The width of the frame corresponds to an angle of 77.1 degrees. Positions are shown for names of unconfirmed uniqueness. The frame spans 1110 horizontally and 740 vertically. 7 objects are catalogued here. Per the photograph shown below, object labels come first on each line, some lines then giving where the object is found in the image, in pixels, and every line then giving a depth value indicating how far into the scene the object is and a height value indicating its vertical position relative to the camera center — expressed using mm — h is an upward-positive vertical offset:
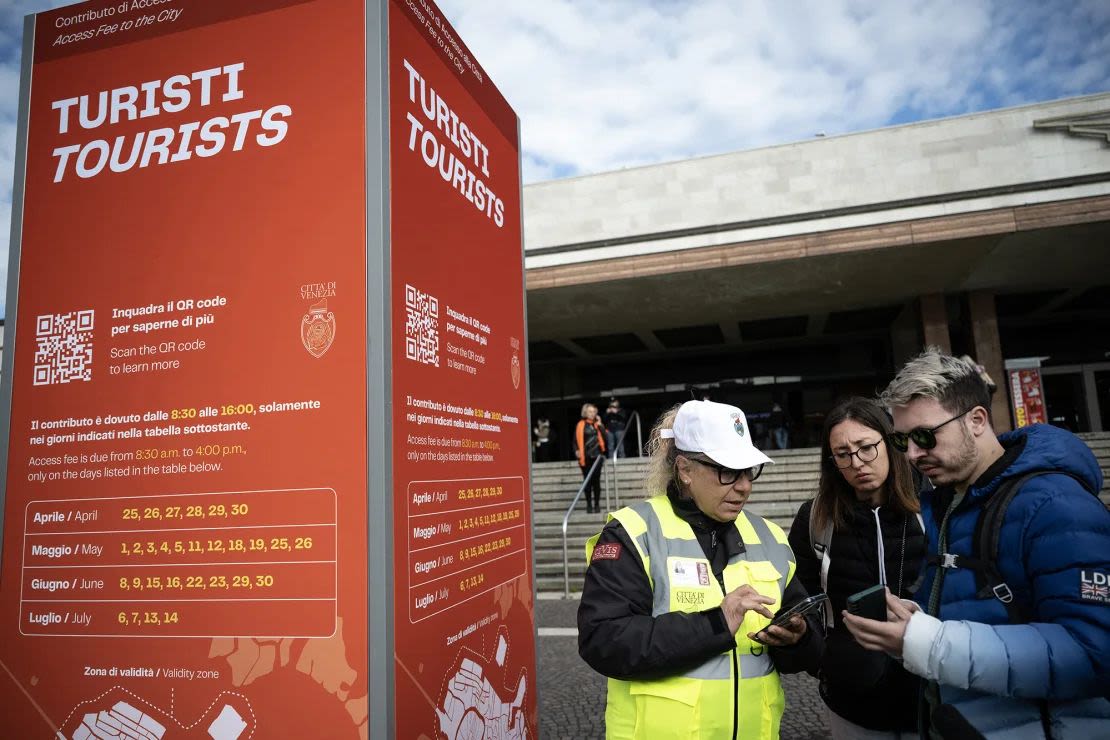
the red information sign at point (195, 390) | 1541 +196
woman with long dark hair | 2270 -372
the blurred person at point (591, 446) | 11219 +169
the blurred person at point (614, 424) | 13593 +619
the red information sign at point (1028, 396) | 16453 +984
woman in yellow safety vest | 1768 -401
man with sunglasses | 1416 -320
